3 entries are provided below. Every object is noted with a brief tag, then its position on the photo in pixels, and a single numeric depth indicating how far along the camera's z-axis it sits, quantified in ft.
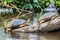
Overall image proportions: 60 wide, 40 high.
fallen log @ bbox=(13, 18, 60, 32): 27.12
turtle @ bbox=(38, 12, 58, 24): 28.66
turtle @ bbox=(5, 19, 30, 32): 27.78
